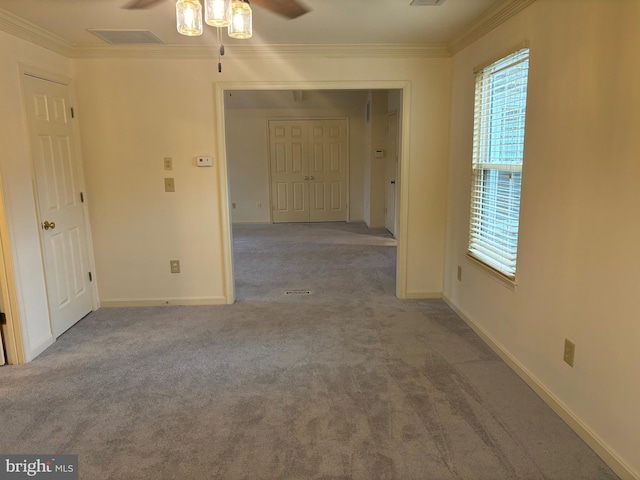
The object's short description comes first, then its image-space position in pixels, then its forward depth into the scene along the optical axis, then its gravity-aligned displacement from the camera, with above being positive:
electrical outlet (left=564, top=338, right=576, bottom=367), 2.27 -0.98
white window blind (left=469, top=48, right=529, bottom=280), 2.84 -0.01
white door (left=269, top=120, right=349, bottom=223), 8.68 -0.16
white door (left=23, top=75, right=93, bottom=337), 3.32 -0.28
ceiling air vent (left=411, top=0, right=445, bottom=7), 2.81 +0.99
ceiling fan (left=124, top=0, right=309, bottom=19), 2.19 +0.79
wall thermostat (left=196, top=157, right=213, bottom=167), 4.03 +0.02
